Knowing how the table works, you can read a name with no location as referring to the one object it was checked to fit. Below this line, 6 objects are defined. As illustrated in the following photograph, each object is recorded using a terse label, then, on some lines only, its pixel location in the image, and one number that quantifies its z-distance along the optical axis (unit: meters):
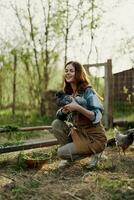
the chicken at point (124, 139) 6.65
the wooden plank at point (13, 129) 6.78
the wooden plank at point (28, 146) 6.09
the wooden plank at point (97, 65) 11.10
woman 5.60
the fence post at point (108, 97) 10.92
